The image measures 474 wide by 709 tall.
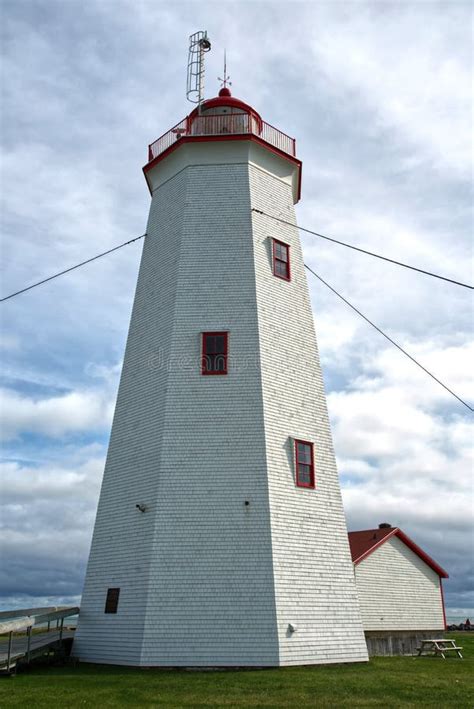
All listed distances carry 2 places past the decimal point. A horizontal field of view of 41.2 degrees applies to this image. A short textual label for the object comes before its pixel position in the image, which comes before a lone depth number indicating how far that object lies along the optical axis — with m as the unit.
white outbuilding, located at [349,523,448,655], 20.69
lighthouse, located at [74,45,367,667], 13.31
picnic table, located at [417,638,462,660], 18.81
